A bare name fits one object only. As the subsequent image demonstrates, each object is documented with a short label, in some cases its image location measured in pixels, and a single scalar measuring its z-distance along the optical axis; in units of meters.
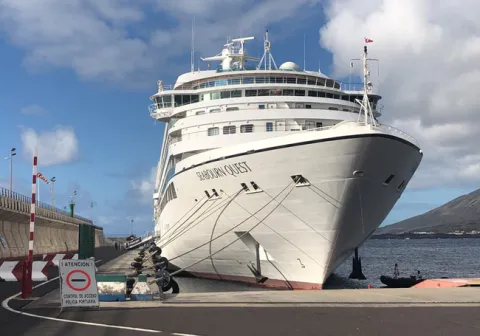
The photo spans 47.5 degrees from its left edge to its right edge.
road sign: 11.15
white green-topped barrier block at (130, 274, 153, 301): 13.02
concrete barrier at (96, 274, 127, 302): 12.85
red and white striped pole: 13.08
